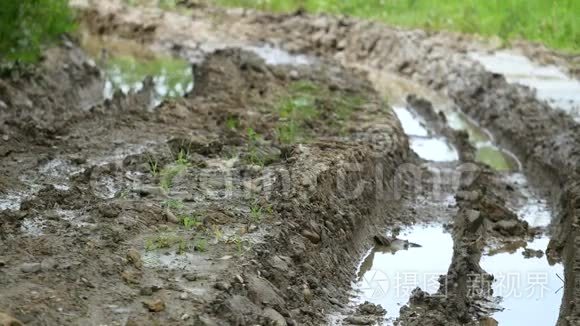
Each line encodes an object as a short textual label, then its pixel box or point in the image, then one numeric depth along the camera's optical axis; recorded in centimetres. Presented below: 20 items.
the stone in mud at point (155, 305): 1166
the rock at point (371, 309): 1505
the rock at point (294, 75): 3045
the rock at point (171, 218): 1499
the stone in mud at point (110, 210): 1471
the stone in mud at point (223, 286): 1255
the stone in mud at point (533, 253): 1862
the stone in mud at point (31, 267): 1207
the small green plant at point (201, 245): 1390
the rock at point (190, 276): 1278
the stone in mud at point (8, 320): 1008
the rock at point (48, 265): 1214
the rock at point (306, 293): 1433
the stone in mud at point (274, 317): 1243
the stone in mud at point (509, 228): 1969
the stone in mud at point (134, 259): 1297
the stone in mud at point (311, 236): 1585
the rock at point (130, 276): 1246
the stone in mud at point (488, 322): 1515
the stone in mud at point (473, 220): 1895
